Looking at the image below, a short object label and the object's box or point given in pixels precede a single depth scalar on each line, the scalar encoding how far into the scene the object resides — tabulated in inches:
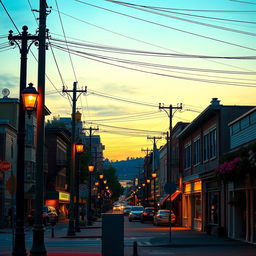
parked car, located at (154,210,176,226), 2076.8
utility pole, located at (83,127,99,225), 2232.0
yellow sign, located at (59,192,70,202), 3128.4
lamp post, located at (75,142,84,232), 1524.4
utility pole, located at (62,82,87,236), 1429.6
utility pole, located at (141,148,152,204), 5049.2
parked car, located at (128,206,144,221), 2805.1
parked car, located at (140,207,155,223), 2546.8
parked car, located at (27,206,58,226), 2173.0
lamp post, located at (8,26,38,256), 690.8
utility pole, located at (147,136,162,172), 3558.6
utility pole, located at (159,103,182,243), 2238.7
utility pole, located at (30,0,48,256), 675.4
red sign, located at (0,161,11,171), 933.5
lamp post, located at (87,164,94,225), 1967.3
